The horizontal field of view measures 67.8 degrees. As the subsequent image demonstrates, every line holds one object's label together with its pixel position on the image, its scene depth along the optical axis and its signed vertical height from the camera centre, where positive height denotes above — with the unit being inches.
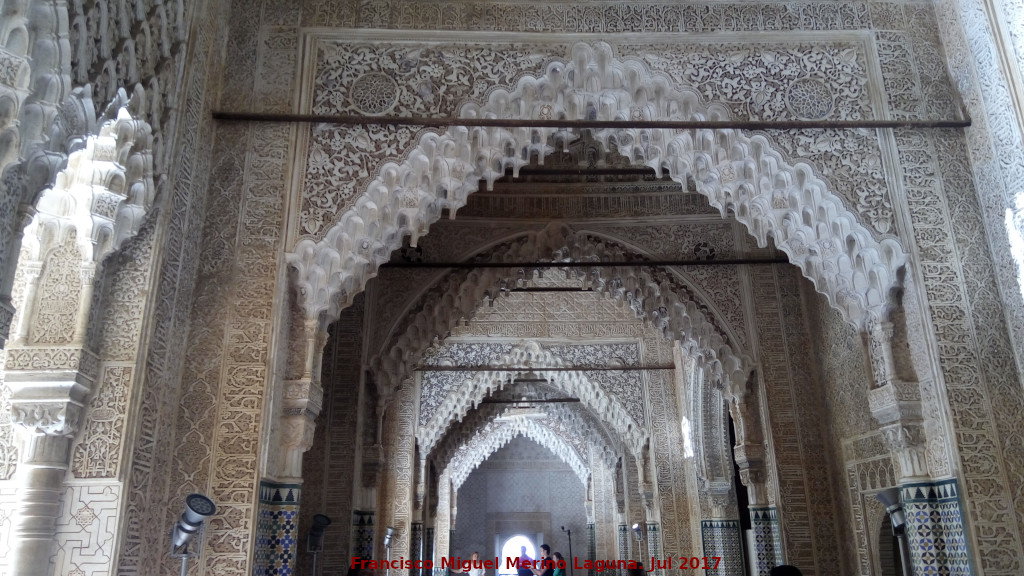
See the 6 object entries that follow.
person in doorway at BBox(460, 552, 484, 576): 473.4 -0.8
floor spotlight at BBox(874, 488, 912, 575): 191.0 +11.5
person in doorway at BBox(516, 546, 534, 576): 379.8 -2.4
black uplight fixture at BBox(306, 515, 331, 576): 236.7 +9.1
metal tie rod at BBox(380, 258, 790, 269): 310.2 +115.8
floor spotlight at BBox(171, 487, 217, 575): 157.2 +8.4
